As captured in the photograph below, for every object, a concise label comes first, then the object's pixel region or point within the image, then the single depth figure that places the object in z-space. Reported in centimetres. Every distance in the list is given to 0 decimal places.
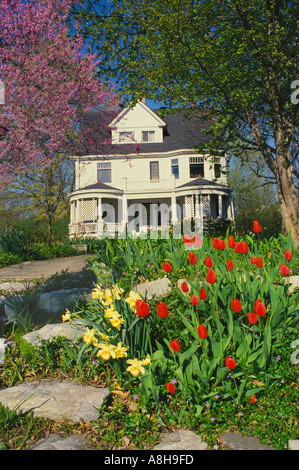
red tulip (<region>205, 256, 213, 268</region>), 294
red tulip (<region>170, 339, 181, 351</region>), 228
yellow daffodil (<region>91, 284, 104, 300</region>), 313
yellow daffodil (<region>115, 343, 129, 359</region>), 262
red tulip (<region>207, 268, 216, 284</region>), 267
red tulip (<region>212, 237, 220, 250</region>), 323
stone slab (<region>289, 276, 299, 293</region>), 428
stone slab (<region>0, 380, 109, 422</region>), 262
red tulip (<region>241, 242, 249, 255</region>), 319
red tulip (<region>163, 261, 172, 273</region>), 298
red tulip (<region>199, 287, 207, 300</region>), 266
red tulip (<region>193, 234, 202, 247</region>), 462
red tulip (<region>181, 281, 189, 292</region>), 278
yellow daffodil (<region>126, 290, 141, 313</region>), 277
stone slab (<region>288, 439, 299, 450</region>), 208
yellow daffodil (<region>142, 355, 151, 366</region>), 248
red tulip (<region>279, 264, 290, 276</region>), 283
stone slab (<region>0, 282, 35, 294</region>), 561
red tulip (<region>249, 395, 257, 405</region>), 245
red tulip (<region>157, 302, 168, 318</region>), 234
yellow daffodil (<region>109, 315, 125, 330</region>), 272
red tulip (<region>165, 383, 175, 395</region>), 234
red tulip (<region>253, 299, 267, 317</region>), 241
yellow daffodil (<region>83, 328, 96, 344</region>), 267
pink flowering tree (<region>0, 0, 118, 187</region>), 734
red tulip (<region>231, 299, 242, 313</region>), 249
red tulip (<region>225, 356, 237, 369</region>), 221
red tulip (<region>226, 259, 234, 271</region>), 292
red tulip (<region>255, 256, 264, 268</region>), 305
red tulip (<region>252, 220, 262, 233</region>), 353
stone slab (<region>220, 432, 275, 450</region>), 217
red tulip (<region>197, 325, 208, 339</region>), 234
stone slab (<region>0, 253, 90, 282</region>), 663
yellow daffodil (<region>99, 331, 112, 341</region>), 276
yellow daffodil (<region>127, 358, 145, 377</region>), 243
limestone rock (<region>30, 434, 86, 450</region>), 226
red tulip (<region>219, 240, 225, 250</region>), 321
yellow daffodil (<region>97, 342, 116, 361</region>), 255
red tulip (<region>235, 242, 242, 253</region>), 318
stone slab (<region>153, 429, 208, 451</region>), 221
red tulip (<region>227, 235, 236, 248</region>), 337
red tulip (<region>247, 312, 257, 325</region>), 241
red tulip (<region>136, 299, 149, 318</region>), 231
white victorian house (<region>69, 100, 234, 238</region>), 2472
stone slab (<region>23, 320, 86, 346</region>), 358
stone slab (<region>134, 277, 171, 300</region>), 444
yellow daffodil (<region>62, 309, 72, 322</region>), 318
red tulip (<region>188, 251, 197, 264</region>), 291
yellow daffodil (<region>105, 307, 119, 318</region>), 273
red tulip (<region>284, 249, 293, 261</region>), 312
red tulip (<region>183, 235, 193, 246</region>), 369
